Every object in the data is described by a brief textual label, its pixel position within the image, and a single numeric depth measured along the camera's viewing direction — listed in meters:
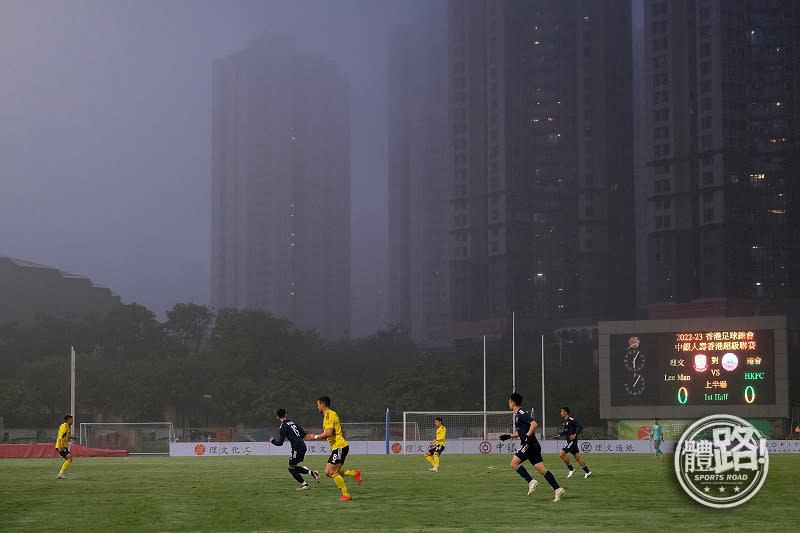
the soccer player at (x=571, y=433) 30.42
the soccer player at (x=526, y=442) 21.50
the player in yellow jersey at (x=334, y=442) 22.11
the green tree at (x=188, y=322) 127.31
